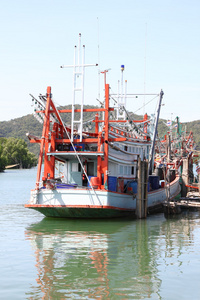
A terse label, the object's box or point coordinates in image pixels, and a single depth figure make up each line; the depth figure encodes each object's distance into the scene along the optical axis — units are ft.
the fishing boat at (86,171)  82.28
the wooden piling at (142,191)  88.58
